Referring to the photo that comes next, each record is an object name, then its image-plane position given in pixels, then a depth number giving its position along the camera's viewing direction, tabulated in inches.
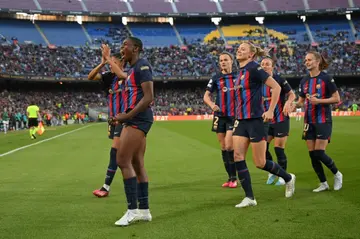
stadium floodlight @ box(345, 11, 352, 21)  2744.8
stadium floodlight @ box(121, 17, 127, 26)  2768.2
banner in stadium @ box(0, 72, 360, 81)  2337.6
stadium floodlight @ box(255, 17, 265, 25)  2797.7
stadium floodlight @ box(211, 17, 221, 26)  2800.4
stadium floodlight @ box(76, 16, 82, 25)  2696.9
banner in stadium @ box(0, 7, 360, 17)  2605.8
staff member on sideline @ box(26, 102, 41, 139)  966.4
